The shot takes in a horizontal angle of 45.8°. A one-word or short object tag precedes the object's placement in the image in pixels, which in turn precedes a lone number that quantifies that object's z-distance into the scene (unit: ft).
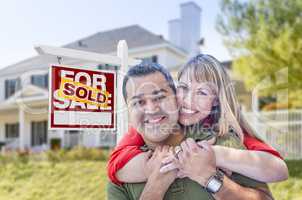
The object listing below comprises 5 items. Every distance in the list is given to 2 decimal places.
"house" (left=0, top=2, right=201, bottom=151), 50.75
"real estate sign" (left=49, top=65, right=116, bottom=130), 5.90
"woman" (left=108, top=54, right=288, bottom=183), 4.70
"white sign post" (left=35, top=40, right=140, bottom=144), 5.99
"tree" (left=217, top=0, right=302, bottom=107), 25.85
